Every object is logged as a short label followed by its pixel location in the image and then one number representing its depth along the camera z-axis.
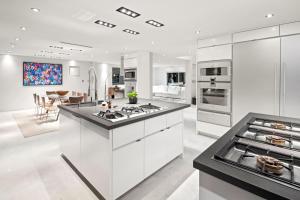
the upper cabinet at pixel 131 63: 6.40
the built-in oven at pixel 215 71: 3.70
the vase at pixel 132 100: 3.06
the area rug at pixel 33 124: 4.44
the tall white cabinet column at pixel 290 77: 2.93
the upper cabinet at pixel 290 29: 2.93
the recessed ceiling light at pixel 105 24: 3.15
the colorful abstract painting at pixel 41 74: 7.86
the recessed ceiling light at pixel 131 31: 3.65
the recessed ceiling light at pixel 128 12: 2.56
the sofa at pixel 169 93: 11.08
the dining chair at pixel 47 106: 5.66
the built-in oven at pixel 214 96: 3.76
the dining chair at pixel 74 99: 4.99
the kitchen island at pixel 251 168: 0.68
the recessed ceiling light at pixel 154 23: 3.07
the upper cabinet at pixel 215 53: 3.70
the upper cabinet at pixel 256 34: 3.15
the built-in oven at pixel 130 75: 6.18
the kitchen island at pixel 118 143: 1.75
